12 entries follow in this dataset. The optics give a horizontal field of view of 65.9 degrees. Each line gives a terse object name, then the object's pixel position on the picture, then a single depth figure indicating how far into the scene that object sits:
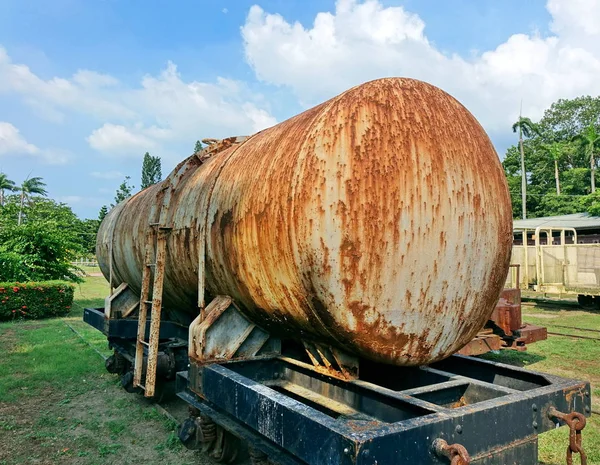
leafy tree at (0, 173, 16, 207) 71.56
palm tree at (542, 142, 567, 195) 43.76
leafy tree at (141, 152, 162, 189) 79.94
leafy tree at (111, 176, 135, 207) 78.39
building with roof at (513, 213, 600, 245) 16.93
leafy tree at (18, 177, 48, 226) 70.44
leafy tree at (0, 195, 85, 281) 15.75
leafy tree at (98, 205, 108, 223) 73.44
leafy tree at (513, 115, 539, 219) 43.70
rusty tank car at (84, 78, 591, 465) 2.51
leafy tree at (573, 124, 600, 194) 41.22
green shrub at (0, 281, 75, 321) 14.12
